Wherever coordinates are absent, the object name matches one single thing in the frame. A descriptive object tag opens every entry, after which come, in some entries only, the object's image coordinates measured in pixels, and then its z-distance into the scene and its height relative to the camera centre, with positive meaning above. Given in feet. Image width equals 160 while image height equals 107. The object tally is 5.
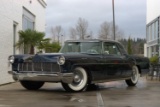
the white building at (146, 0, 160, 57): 64.62 +6.63
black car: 25.33 -0.89
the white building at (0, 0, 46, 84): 36.78 +4.72
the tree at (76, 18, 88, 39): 124.36 +12.07
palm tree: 42.89 +2.80
